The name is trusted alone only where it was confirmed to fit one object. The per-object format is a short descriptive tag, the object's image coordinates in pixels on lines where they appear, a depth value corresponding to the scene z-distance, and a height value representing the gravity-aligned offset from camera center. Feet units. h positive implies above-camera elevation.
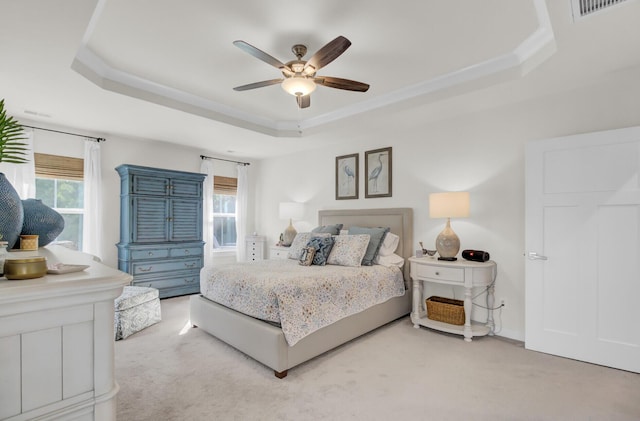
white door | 8.42 -1.00
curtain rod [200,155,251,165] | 18.48 +3.19
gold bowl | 2.78 -0.52
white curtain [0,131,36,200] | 12.41 +1.41
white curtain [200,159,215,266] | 18.33 +0.01
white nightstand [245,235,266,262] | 19.75 -2.24
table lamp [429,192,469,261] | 10.97 +0.00
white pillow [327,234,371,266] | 11.87 -1.47
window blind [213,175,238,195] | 19.36 +1.65
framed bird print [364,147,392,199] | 14.44 +1.83
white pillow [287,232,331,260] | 13.41 -1.37
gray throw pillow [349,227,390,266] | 12.42 -1.25
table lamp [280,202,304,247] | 17.40 -0.14
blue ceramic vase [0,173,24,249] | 3.55 -0.02
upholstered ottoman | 10.36 -3.46
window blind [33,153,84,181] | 13.32 +1.92
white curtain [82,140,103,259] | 14.39 +0.49
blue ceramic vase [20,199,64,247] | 5.44 -0.20
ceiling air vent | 6.14 +4.07
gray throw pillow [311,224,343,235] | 14.46 -0.80
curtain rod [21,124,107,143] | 13.34 +3.42
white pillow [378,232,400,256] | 12.90 -1.35
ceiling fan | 7.50 +3.65
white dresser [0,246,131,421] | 2.57 -1.20
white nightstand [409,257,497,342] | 10.50 -2.33
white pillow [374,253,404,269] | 12.52 -1.96
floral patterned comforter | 8.30 -2.39
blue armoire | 14.78 -0.86
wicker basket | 10.89 -3.46
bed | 8.07 -3.50
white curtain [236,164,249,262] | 20.22 +0.02
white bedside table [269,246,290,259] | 16.58 -2.17
